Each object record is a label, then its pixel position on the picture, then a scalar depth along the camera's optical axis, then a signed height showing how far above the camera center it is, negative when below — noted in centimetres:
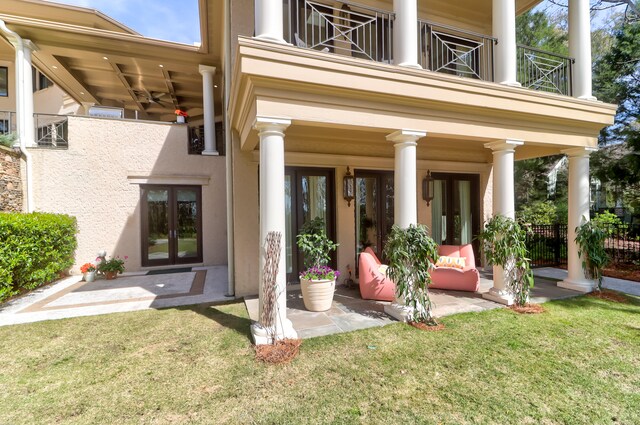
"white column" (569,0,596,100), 605 +351
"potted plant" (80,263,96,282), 758 -152
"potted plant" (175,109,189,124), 1035 +355
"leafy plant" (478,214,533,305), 518 -85
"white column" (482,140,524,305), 547 +38
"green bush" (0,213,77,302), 552 -73
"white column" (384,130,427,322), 476 +47
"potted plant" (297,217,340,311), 504 -117
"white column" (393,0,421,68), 458 +290
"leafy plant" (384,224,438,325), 449 -89
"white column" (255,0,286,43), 386 +265
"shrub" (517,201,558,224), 1309 -24
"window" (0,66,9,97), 1322 +637
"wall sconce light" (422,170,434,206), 754 +59
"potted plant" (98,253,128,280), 782 -145
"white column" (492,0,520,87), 527 +314
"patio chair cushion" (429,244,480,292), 616 -146
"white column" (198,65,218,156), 953 +337
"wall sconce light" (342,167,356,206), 674 +60
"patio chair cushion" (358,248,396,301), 556 -141
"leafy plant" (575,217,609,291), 597 -80
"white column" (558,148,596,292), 628 +6
